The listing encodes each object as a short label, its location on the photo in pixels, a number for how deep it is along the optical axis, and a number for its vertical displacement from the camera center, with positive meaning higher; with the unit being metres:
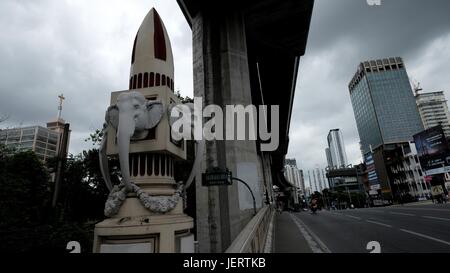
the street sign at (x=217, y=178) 8.42 +0.82
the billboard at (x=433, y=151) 40.38 +6.52
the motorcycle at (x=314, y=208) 28.39 -1.32
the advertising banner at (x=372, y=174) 78.38 +6.24
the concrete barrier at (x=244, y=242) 2.64 -0.50
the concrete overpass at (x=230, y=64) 10.66 +7.13
